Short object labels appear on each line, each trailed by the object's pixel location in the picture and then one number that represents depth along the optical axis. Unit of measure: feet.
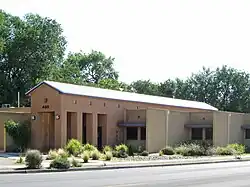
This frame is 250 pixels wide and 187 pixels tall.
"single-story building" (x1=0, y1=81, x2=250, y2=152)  140.97
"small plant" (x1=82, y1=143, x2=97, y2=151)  130.00
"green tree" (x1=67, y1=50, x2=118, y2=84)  305.32
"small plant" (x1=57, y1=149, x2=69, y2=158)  109.60
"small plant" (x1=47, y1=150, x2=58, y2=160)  108.29
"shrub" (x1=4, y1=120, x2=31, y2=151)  139.03
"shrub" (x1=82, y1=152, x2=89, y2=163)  102.42
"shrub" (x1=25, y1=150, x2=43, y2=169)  84.04
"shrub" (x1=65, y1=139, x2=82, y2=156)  126.82
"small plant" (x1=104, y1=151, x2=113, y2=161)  110.63
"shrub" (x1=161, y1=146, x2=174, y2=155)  138.94
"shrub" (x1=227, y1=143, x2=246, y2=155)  150.69
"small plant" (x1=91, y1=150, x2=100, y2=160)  113.19
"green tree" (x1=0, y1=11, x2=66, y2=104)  219.82
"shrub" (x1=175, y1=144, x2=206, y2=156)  136.46
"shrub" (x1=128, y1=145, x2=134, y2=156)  134.31
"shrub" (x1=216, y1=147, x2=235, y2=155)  142.59
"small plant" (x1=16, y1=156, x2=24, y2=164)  96.41
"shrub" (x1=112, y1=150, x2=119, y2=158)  123.32
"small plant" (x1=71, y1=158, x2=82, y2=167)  90.40
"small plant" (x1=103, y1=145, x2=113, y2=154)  132.04
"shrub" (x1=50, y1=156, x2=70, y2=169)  85.51
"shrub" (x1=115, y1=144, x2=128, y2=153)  129.41
